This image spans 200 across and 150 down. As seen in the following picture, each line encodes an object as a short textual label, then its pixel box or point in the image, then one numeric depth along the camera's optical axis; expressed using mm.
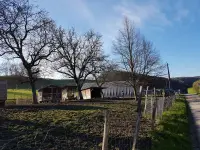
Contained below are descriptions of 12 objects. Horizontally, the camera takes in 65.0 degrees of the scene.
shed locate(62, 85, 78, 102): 28888
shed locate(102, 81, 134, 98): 34747
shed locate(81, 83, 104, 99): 27896
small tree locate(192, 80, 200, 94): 33342
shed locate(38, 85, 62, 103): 26172
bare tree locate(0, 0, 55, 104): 14537
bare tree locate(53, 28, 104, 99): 22909
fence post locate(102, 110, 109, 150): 3143
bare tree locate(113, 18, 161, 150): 20808
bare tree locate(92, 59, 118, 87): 22474
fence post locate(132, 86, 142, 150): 3557
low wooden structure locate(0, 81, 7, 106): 12853
